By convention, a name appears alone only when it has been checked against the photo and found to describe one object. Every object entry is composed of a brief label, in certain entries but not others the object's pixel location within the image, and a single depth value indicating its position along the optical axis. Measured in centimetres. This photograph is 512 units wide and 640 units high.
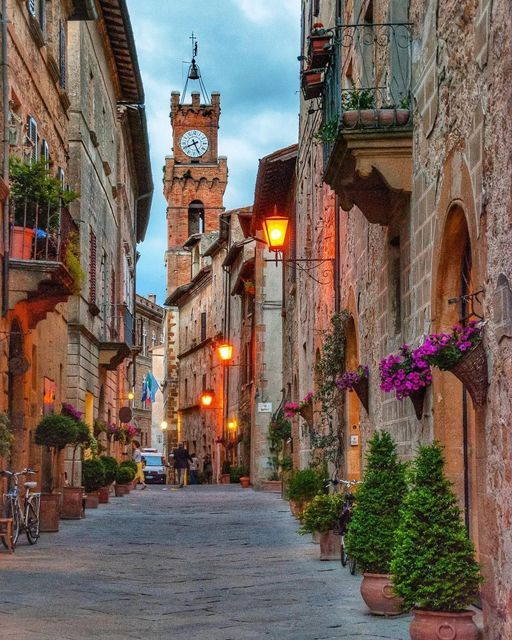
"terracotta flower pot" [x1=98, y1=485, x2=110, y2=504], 2717
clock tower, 7769
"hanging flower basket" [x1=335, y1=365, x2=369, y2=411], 1334
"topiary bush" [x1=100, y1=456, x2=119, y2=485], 2763
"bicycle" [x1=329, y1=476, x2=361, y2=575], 1206
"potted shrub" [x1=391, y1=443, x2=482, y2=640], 672
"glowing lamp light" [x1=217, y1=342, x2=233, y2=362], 3691
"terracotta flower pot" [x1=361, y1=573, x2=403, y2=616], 860
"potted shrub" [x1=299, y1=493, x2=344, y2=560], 1271
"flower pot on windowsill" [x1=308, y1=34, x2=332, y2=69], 1527
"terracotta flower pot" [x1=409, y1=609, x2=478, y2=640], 670
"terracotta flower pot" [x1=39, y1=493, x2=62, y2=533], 1741
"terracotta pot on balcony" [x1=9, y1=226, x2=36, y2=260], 1636
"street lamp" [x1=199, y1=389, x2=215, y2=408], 5081
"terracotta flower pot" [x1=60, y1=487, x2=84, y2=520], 2047
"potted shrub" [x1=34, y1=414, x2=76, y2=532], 1744
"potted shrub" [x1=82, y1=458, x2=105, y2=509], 2467
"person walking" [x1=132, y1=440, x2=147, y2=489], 3959
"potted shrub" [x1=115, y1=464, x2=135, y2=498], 3031
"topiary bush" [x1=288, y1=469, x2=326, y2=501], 1712
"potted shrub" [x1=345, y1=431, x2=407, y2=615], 870
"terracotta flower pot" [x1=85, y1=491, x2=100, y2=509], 2464
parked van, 5047
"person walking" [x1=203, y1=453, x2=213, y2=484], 5459
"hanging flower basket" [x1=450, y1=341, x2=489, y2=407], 721
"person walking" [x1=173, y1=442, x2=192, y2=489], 4084
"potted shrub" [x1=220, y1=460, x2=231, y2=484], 4525
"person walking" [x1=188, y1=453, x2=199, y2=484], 5031
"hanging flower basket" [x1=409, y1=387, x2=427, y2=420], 934
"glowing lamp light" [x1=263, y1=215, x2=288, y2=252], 1802
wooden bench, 1366
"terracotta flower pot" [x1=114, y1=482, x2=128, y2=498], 3166
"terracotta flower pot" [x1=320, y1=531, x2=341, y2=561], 1309
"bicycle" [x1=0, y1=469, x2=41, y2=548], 1448
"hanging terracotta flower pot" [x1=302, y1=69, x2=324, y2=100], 1541
